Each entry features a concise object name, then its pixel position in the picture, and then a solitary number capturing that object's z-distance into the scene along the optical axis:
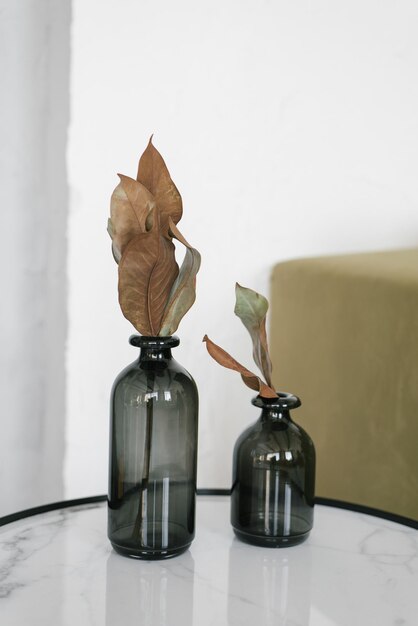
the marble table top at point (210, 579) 1.32
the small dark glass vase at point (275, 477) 1.46
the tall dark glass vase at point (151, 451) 1.41
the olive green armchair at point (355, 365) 1.72
